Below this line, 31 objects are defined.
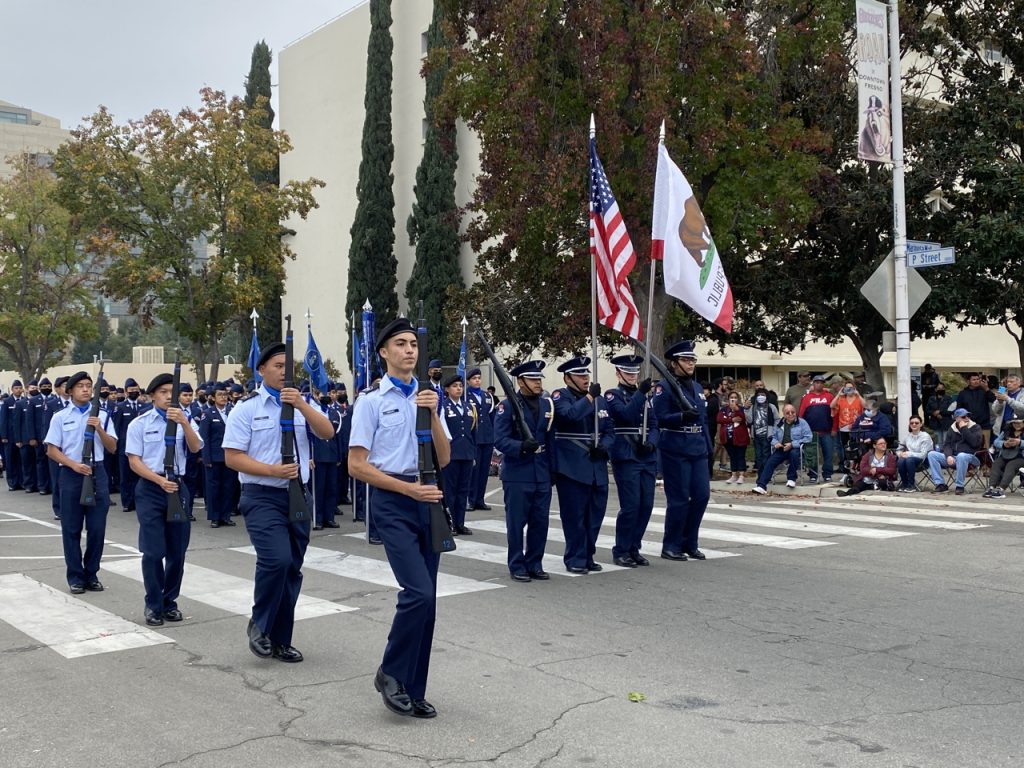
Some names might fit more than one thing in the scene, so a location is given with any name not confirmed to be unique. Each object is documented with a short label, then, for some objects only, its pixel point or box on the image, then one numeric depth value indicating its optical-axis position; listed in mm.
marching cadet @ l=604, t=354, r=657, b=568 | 10359
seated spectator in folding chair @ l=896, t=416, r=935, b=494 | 17234
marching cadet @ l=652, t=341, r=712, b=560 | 10516
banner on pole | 17484
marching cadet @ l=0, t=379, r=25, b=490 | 22453
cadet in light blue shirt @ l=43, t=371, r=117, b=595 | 9555
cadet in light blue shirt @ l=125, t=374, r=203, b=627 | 8180
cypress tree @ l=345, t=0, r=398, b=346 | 43750
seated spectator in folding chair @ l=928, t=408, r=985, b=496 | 16828
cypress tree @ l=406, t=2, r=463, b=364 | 42094
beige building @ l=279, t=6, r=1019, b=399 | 44844
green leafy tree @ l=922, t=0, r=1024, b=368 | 23391
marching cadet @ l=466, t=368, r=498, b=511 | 16391
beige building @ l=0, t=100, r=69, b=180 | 121312
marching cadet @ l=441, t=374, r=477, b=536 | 13992
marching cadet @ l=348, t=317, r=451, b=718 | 5547
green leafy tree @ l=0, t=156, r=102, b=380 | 43219
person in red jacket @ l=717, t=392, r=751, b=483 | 20328
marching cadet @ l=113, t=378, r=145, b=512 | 18944
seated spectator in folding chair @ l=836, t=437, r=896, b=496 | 17359
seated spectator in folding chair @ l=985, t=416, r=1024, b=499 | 16094
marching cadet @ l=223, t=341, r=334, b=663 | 6637
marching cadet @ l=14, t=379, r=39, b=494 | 21562
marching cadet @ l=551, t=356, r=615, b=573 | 10102
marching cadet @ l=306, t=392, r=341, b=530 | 14875
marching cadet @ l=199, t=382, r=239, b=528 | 15273
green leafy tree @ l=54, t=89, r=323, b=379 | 31578
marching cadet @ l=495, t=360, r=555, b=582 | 9828
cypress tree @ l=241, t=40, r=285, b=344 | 50812
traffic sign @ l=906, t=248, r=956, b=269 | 16734
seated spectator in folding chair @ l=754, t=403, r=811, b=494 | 18281
